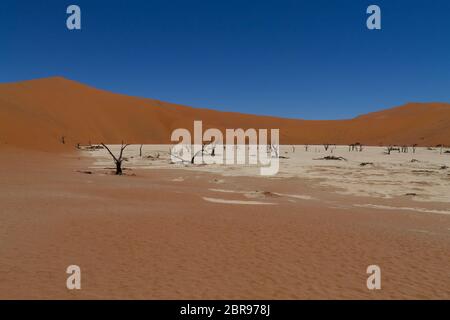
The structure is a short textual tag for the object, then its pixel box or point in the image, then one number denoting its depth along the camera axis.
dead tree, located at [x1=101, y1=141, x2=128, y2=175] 22.55
